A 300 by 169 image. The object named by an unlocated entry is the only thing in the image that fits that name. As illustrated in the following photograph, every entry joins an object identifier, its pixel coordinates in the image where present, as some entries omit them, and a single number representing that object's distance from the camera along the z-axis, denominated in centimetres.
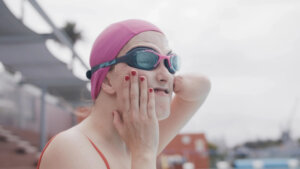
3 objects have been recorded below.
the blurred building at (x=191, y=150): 2341
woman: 136
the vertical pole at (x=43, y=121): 939
